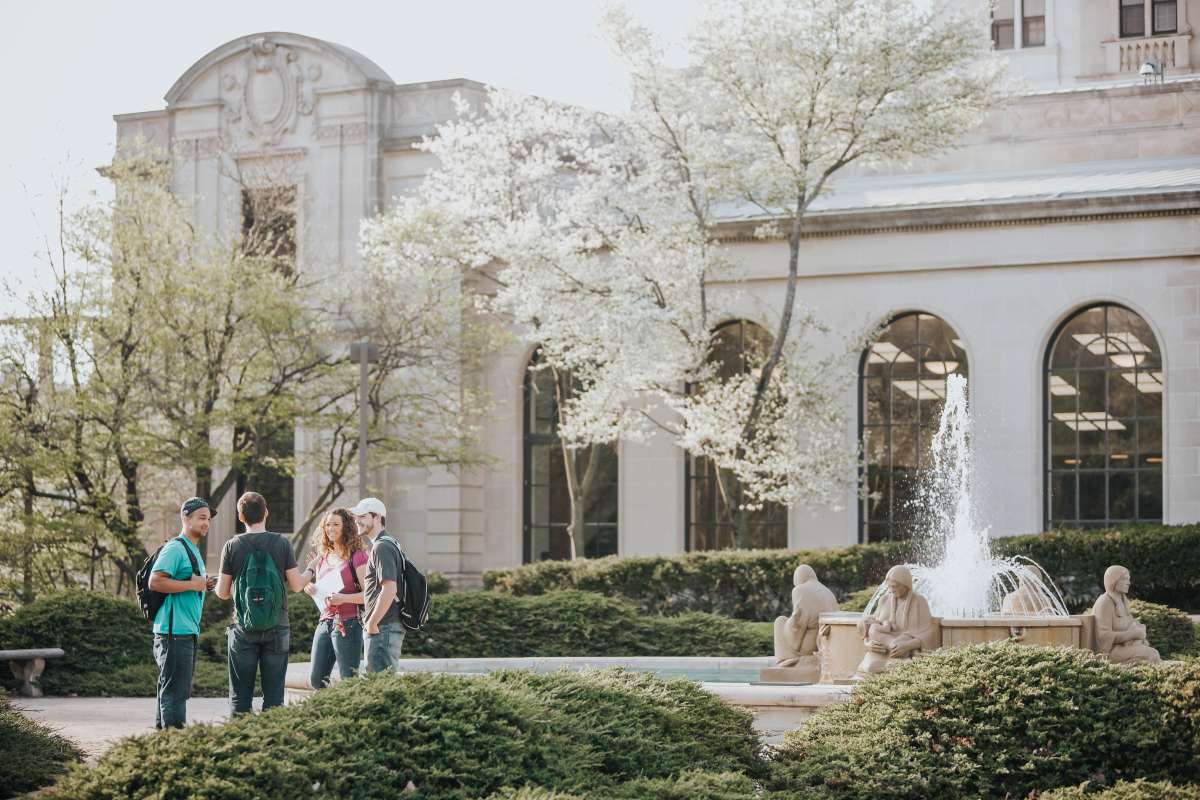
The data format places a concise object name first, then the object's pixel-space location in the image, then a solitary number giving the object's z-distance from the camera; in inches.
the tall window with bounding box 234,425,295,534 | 1389.0
